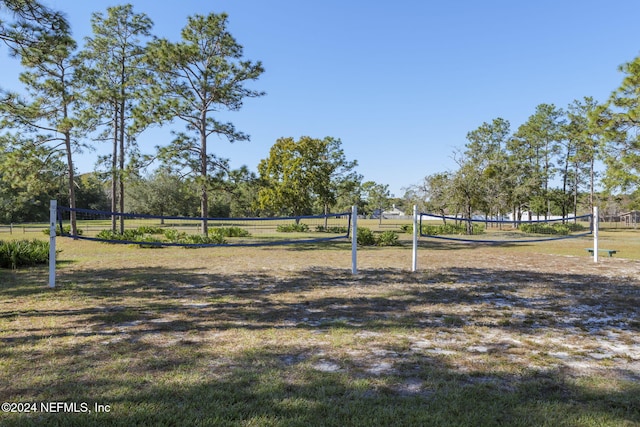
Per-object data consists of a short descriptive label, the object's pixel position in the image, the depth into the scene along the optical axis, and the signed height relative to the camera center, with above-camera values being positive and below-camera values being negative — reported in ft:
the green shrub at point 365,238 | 58.29 -3.76
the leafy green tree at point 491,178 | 94.02 +10.42
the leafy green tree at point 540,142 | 153.89 +31.80
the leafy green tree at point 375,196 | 217.97 +11.03
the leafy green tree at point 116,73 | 64.13 +25.12
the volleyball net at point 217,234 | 56.13 -4.21
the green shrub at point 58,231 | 75.18 -4.30
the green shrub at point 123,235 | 58.07 -3.89
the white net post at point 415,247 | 29.47 -2.60
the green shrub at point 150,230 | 69.25 -3.60
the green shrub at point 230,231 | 73.00 -3.73
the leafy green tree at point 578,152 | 143.64 +24.98
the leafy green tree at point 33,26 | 20.90 +10.81
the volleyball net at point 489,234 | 86.74 -4.06
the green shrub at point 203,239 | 55.83 -4.14
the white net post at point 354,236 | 28.45 -1.75
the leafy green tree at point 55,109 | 58.18 +17.38
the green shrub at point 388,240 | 58.34 -4.02
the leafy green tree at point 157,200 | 182.70 +6.17
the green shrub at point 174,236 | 57.93 -3.93
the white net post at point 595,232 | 35.12 -1.43
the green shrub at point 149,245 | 53.62 -4.88
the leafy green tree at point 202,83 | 58.70 +21.55
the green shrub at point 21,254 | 31.91 -3.92
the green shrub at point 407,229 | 100.76 -4.06
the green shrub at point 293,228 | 106.01 -4.26
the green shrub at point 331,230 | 104.83 -4.67
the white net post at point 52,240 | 22.34 -1.78
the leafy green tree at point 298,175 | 109.40 +11.50
